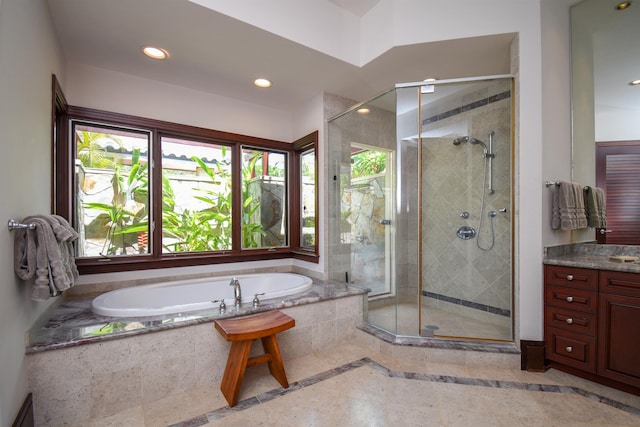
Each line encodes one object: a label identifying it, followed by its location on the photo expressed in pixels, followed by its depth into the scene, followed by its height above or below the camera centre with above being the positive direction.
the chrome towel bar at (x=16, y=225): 1.34 -0.06
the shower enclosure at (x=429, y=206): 2.57 +0.05
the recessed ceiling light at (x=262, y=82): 2.89 +1.31
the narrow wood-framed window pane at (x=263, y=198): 3.44 +0.16
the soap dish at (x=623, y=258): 2.06 -0.36
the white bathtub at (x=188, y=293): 2.06 -0.72
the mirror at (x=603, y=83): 2.17 +1.00
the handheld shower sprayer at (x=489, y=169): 2.78 +0.40
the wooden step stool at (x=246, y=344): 1.82 -0.89
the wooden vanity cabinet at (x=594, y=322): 1.79 -0.76
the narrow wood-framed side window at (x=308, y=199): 3.37 +0.15
